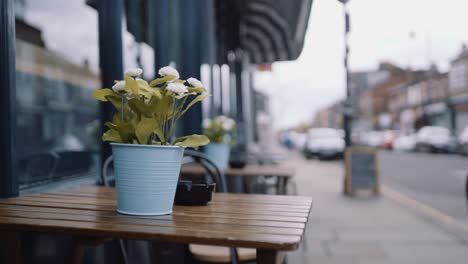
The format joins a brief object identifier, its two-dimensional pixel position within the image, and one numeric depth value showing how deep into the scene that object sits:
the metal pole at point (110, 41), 2.84
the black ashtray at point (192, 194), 1.70
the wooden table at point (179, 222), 1.18
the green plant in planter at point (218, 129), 3.88
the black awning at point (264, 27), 7.66
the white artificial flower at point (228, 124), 3.91
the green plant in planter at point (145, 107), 1.40
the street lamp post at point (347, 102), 7.86
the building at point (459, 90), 29.71
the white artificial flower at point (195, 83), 1.50
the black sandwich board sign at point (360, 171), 7.72
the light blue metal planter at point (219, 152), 3.82
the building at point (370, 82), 60.34
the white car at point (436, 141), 22.72
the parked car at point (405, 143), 26.37
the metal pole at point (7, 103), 1.83
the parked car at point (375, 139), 32.38
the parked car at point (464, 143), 19.14
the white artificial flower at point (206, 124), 4.01
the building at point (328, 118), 78.61
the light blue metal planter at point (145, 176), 1.41
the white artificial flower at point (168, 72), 1.48
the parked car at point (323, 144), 17.56
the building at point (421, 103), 35.55
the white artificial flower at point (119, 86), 1.43
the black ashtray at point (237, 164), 3.85
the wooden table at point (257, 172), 3.46
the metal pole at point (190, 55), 4.21
